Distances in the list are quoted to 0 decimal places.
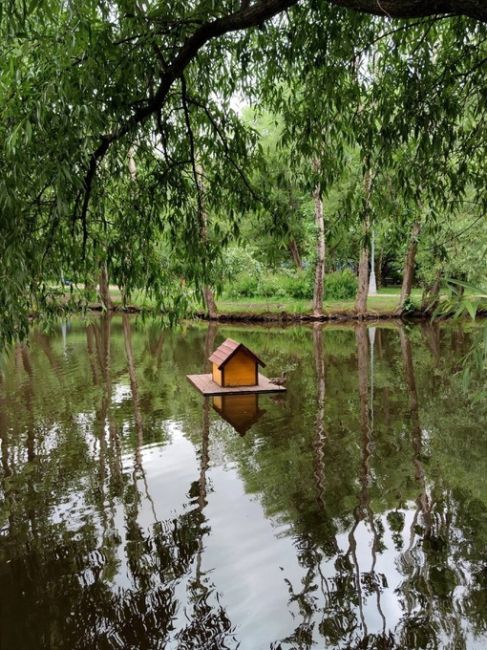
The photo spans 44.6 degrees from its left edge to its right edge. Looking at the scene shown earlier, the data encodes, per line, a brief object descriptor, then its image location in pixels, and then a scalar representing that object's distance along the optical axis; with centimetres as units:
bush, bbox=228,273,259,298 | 2827
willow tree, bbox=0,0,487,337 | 343
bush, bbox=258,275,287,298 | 2827
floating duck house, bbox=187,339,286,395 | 1097
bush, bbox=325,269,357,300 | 2917
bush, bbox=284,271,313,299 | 2866
